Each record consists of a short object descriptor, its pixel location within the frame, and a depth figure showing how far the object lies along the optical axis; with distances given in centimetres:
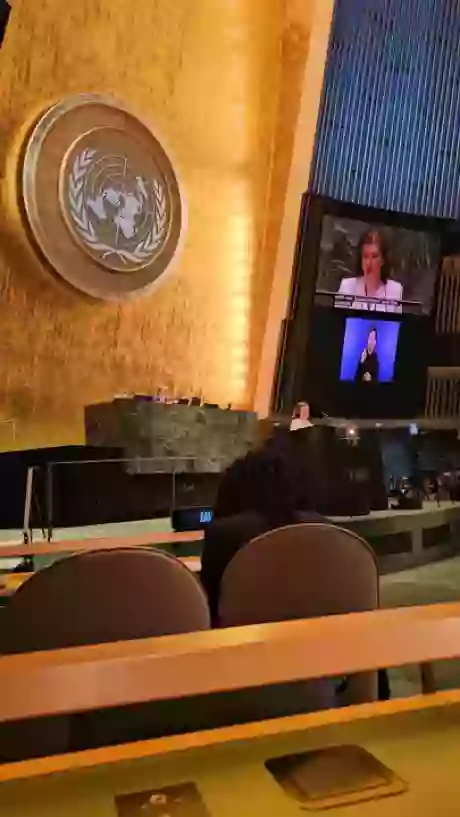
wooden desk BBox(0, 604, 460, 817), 114
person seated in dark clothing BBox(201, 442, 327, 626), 220
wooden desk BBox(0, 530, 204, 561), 280
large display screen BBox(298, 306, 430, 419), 869
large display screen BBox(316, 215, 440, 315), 856
